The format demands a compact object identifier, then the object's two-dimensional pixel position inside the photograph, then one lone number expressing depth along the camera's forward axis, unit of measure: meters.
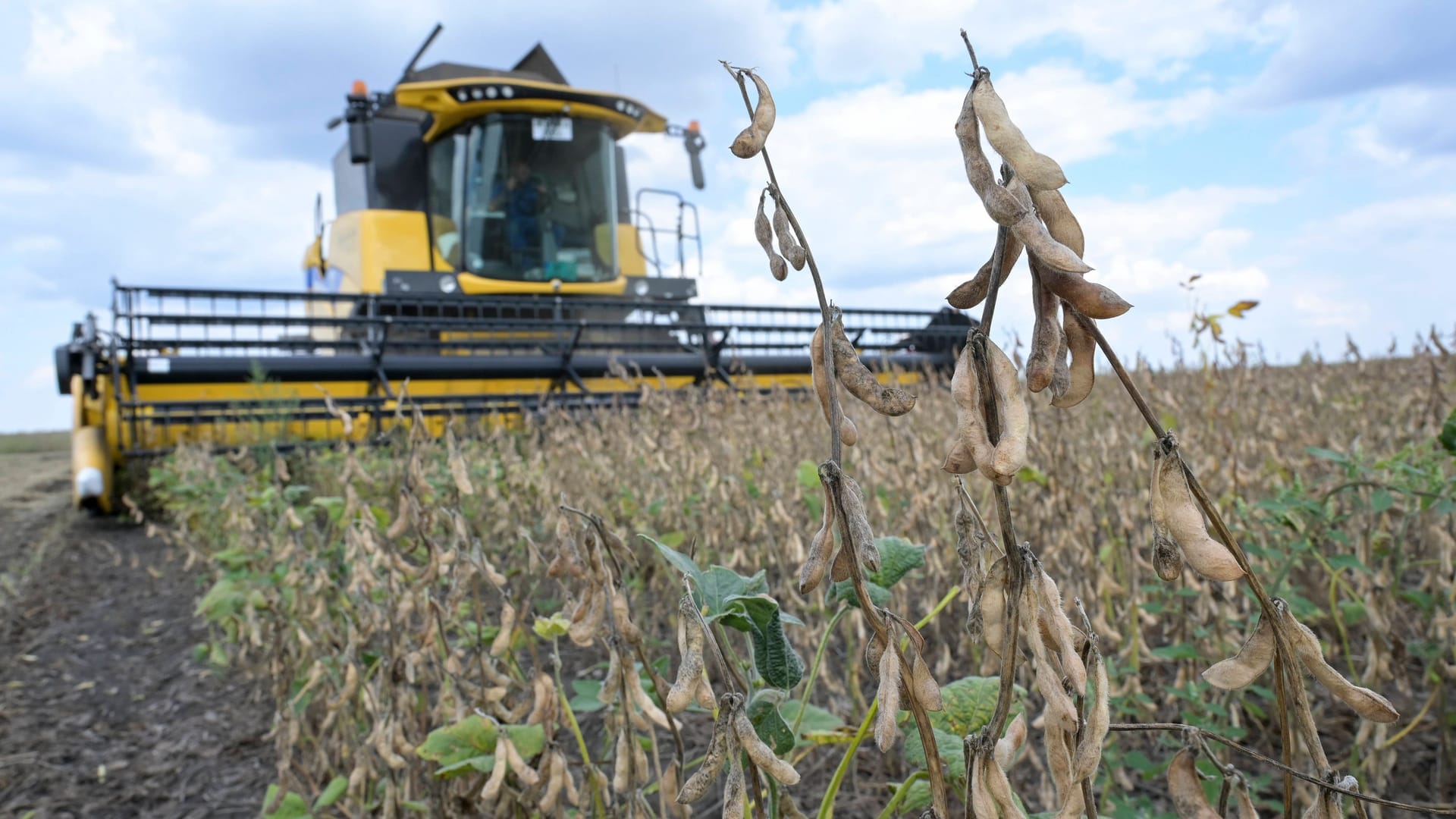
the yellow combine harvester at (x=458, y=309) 6.59
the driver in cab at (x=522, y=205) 7.98
